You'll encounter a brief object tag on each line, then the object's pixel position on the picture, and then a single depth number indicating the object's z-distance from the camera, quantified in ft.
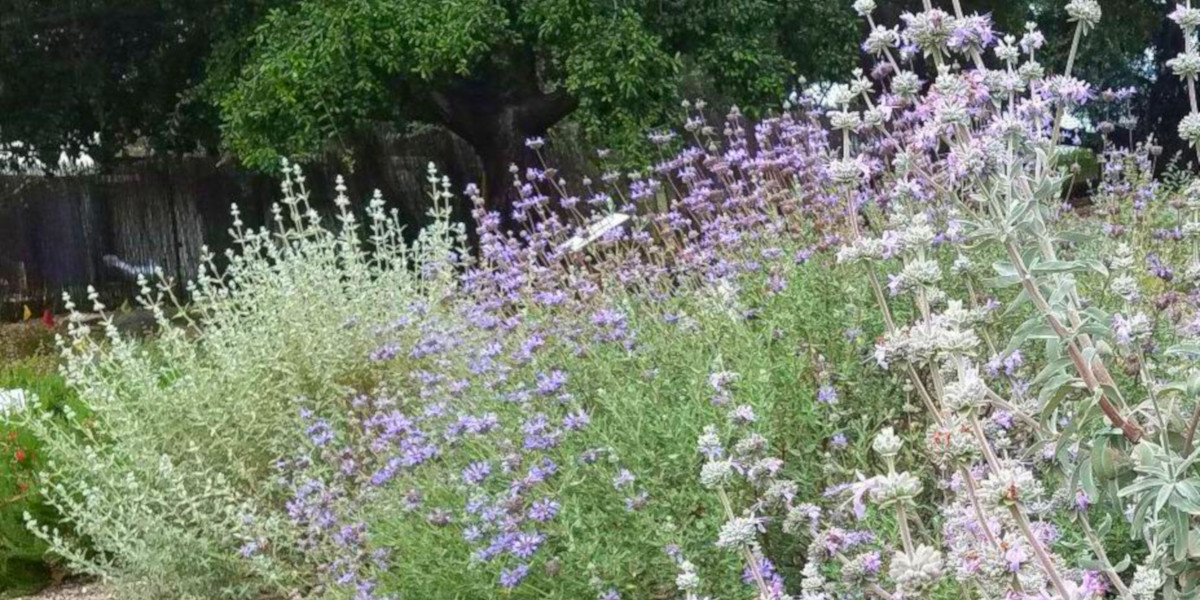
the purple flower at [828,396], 9.66
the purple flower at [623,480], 9.18
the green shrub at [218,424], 14.53
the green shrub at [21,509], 16.70
